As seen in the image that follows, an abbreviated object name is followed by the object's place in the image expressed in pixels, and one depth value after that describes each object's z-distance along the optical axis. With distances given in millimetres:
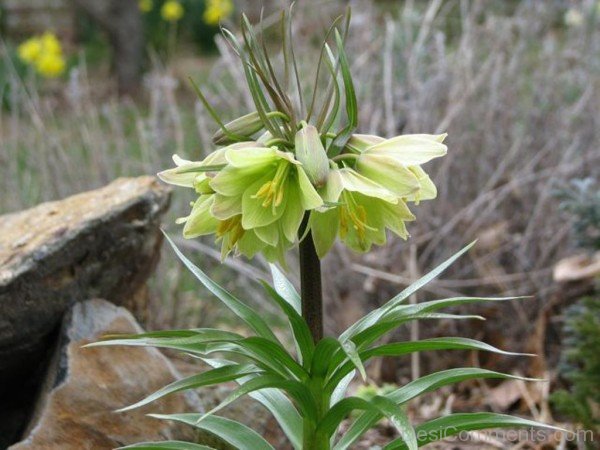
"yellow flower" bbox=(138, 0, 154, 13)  14133
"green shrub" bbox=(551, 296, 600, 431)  2691
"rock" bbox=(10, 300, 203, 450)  2260
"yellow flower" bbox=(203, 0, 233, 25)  10258
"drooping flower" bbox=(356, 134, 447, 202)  1619
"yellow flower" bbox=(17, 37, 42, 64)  9039
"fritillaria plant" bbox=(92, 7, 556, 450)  1609
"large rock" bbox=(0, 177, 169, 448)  2404
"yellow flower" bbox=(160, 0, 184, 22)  12438
